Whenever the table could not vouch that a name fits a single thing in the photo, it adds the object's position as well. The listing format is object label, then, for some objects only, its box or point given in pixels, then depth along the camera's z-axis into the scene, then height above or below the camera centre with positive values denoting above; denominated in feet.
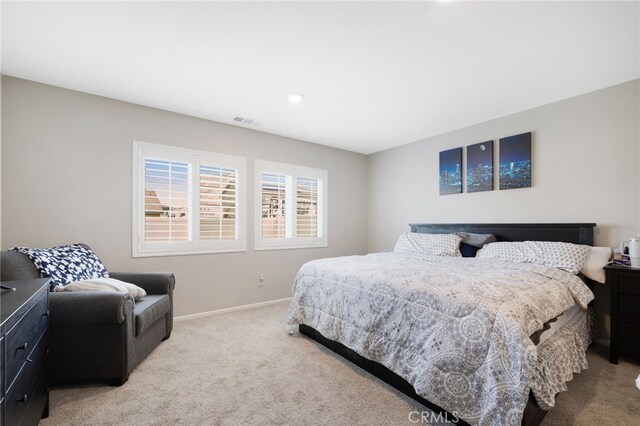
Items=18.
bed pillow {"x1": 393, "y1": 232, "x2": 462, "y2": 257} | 11.26 -1.19
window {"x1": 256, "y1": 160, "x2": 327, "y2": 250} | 13.70 +0.51
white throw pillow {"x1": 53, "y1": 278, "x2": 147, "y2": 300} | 6.95 -1.72
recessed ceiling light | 9.79 +4.12
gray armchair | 6.41 -2.66
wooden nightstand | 7.57 -2.60
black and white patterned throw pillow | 7.11 -1.25
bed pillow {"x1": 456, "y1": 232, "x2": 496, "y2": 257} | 11.07 -1.04
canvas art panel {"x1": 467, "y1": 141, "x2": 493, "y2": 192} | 11.90 +2.08
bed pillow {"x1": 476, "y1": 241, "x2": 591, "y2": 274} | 8.23 -1.18
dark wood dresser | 3.62 -2.02
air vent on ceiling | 12.09 +4.09
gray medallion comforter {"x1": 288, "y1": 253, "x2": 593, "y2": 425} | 4.72 -2.19
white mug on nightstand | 7.64 -0.97
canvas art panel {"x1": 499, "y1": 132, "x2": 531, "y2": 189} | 10.84 +2.10
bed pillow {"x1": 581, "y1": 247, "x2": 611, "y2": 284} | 8.23 -1.40
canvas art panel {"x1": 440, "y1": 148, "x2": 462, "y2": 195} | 12.94 +2.05
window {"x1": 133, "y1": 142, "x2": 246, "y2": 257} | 10.72 +0.62
